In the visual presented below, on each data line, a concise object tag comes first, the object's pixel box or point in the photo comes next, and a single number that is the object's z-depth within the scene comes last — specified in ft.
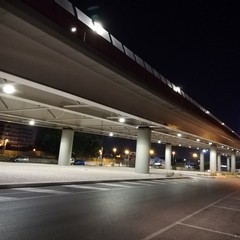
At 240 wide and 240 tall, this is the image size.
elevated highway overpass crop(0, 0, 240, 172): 45.70
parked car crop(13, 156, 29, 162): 169.27
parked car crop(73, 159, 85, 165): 203.56
